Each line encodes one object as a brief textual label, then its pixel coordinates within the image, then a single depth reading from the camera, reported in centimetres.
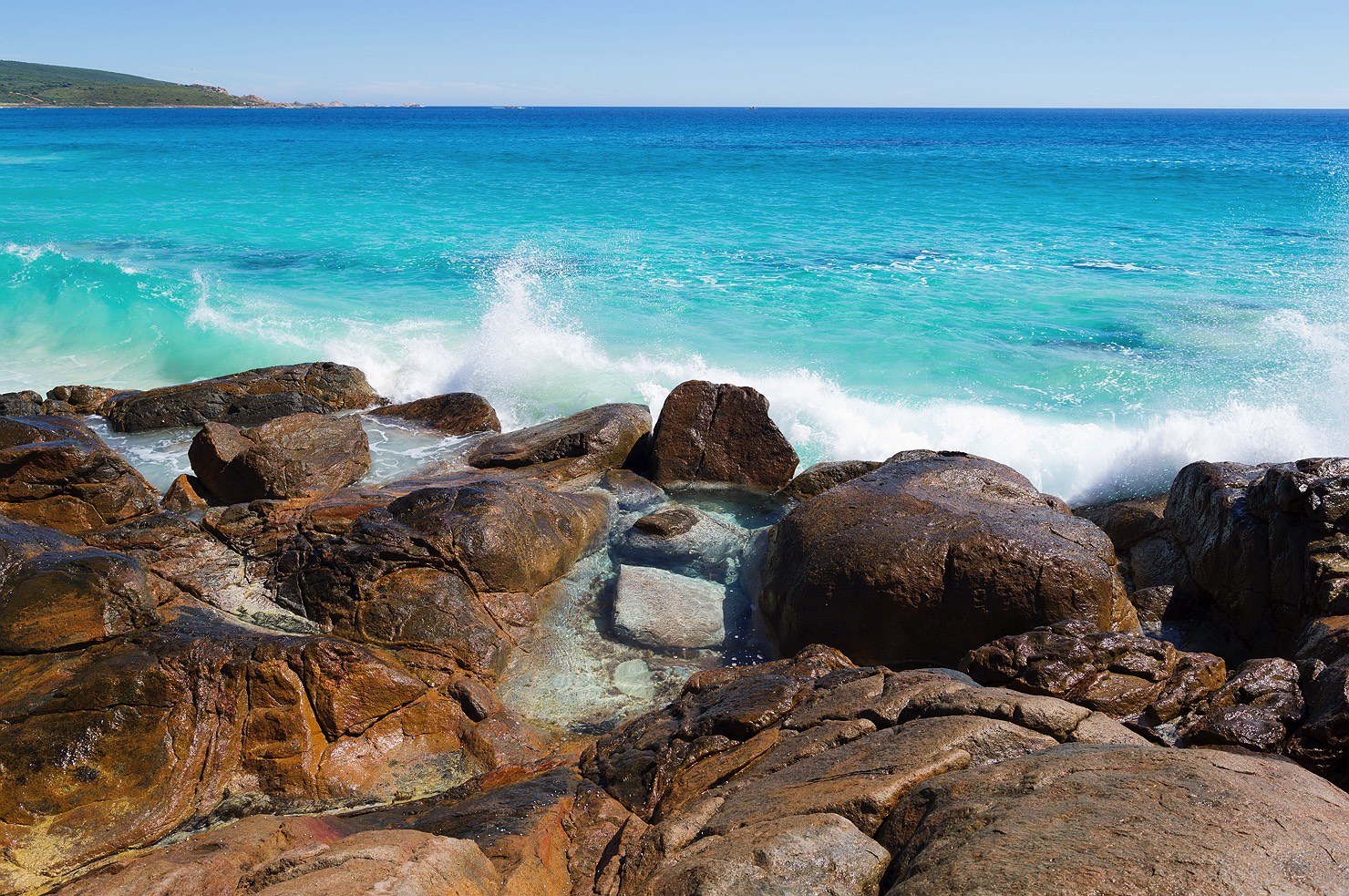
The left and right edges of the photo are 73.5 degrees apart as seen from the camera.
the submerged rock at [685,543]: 758
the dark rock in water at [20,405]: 1069
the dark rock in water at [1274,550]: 573
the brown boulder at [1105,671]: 471
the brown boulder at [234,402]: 1106
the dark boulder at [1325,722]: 395
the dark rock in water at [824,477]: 850
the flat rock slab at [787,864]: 303
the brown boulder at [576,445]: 908
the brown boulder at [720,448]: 911
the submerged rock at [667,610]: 646
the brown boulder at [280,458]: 820
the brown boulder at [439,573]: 589
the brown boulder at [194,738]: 413
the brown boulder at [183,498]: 812
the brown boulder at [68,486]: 720
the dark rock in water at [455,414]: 1080
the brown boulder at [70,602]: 464
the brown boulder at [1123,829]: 256
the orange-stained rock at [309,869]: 295
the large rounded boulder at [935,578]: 571
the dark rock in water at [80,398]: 1170
